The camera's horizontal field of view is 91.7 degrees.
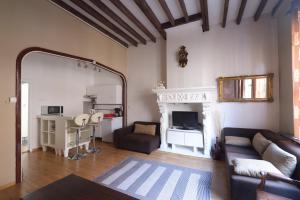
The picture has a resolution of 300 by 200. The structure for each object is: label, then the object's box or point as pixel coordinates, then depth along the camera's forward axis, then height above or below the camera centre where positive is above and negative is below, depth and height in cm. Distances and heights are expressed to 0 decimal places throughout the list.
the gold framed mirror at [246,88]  358 +30
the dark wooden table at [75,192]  146 -98
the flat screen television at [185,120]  412 -58
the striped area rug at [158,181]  224 -145
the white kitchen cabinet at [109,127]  512 -97
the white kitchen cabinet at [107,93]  553 +28
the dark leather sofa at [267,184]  164 -102
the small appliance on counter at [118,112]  550 -46
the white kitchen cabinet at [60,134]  390 -97
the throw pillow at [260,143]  271 -85
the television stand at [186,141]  389 -113
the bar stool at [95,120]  405 -56
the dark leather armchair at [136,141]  406 -119
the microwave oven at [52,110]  464 -34
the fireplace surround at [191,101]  379 -10
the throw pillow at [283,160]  188 -83
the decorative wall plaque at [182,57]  430 +127
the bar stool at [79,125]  365 -65
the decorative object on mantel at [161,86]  439 +42
